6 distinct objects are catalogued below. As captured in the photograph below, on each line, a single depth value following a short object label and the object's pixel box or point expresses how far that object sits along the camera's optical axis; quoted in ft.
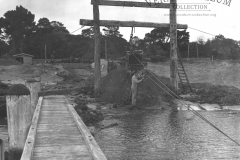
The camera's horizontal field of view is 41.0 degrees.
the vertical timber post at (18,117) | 29.81
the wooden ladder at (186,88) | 65.92
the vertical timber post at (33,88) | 45.46
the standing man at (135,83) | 50.97
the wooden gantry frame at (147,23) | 61.00
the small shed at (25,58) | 192.01
